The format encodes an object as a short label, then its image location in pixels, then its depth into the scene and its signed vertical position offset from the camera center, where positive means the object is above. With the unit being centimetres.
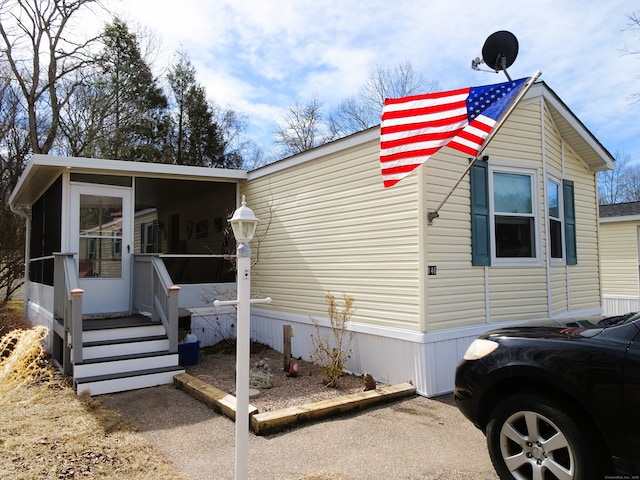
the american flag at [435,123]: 445 +141
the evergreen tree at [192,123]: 2073 +654
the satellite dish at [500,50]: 545 +260
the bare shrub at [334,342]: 560 -120
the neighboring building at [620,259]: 1119 -7
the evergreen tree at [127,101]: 1788 +682
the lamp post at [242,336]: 277 -49
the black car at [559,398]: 235 -85
